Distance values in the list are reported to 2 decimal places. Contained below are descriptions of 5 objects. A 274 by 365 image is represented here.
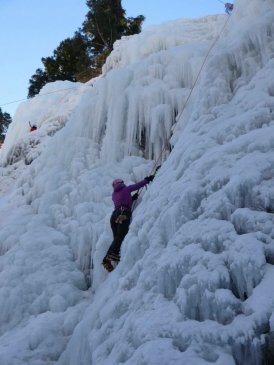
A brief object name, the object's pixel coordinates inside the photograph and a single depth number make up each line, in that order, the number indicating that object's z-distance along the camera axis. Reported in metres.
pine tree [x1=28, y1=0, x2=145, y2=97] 22.20
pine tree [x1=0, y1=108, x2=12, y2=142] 30.89
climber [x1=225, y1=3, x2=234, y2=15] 10.70
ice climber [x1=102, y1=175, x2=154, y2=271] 6.56
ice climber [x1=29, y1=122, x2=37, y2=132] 15.58
